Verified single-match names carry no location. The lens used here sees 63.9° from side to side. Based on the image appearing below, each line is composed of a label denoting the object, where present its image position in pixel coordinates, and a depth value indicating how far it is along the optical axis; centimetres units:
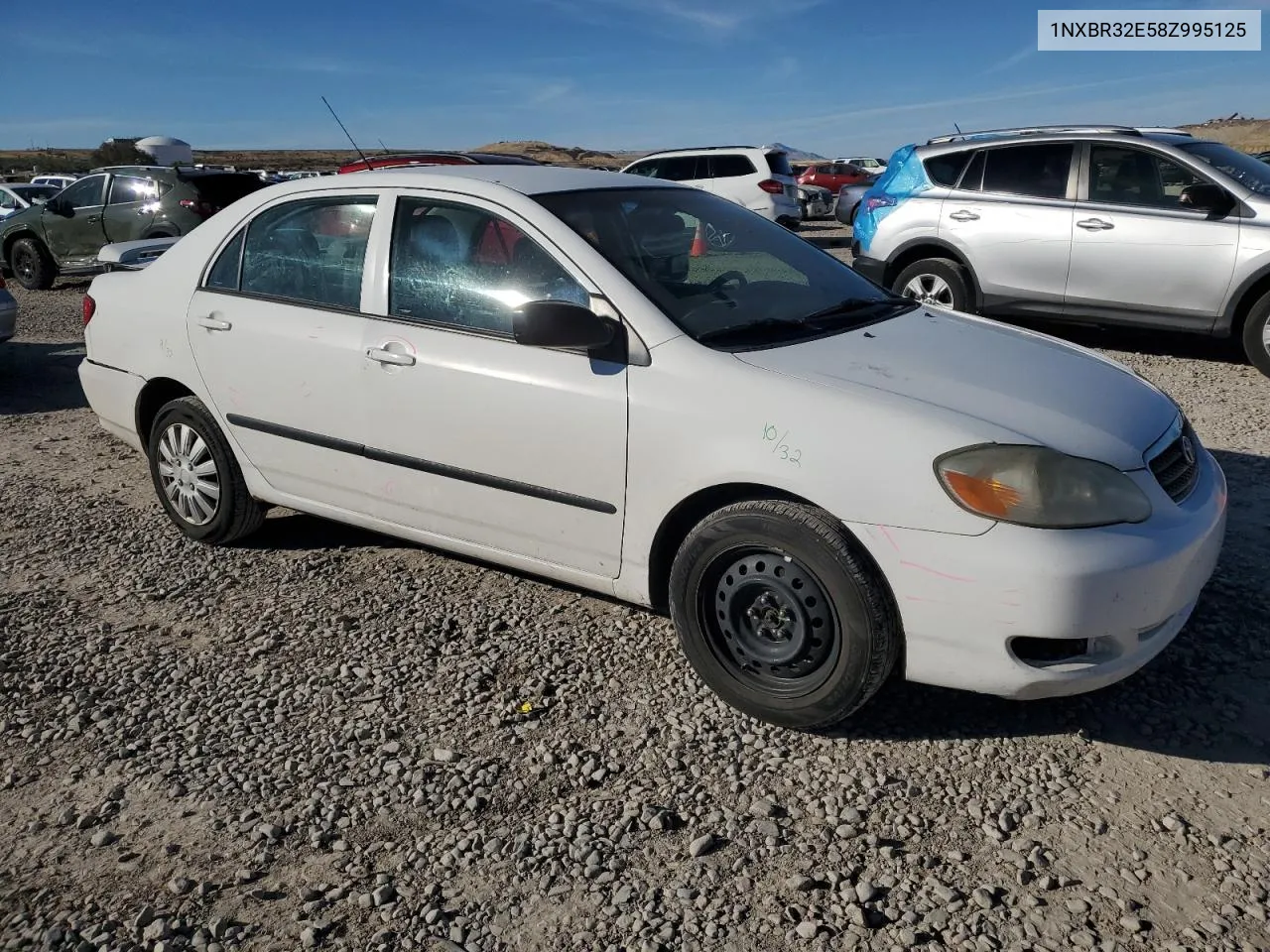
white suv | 1728
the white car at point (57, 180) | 2458
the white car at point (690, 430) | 275
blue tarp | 874
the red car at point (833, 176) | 3081
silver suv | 720
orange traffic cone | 388
